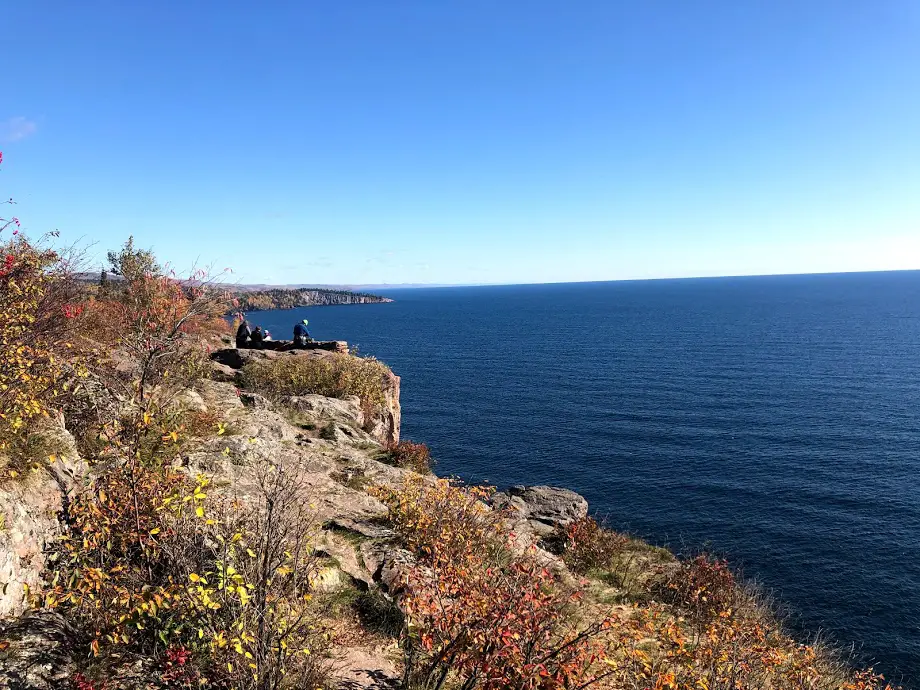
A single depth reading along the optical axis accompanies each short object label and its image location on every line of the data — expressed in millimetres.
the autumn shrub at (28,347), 7258
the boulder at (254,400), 19725
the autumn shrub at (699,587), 14492
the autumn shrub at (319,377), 26062
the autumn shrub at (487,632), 6223
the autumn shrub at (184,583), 5547
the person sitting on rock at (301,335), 30834
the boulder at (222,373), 24719
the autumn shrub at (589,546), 16453
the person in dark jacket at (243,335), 31531
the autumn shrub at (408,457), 20500
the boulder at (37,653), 5446
